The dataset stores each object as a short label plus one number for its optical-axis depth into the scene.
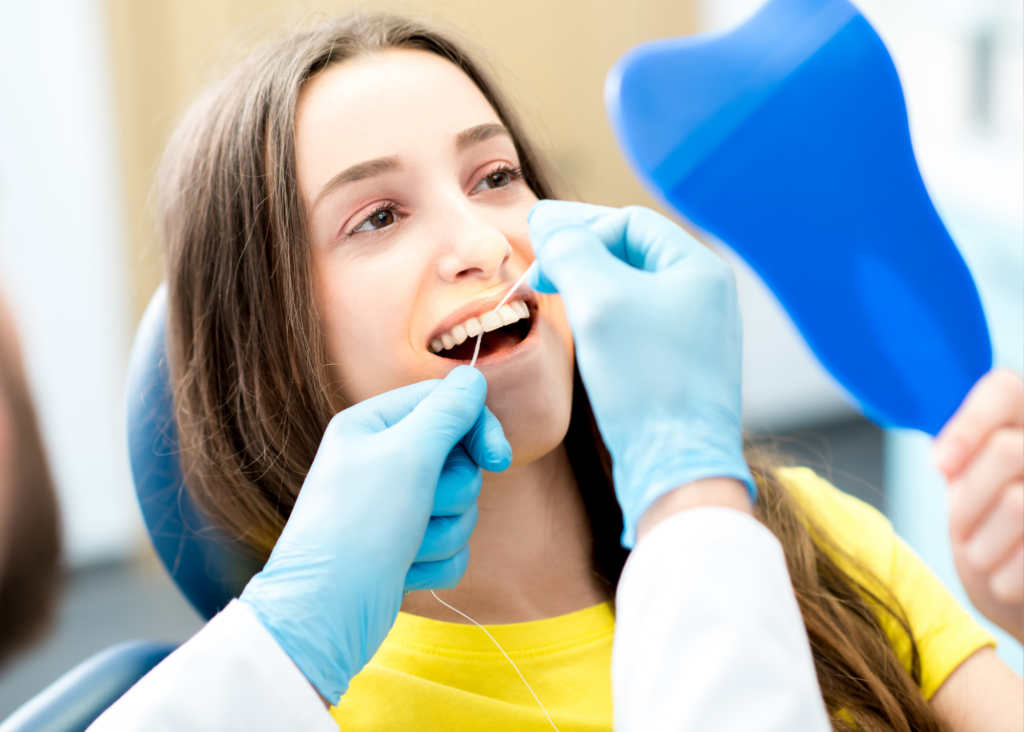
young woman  0.99
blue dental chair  1.13
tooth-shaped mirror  0.86
